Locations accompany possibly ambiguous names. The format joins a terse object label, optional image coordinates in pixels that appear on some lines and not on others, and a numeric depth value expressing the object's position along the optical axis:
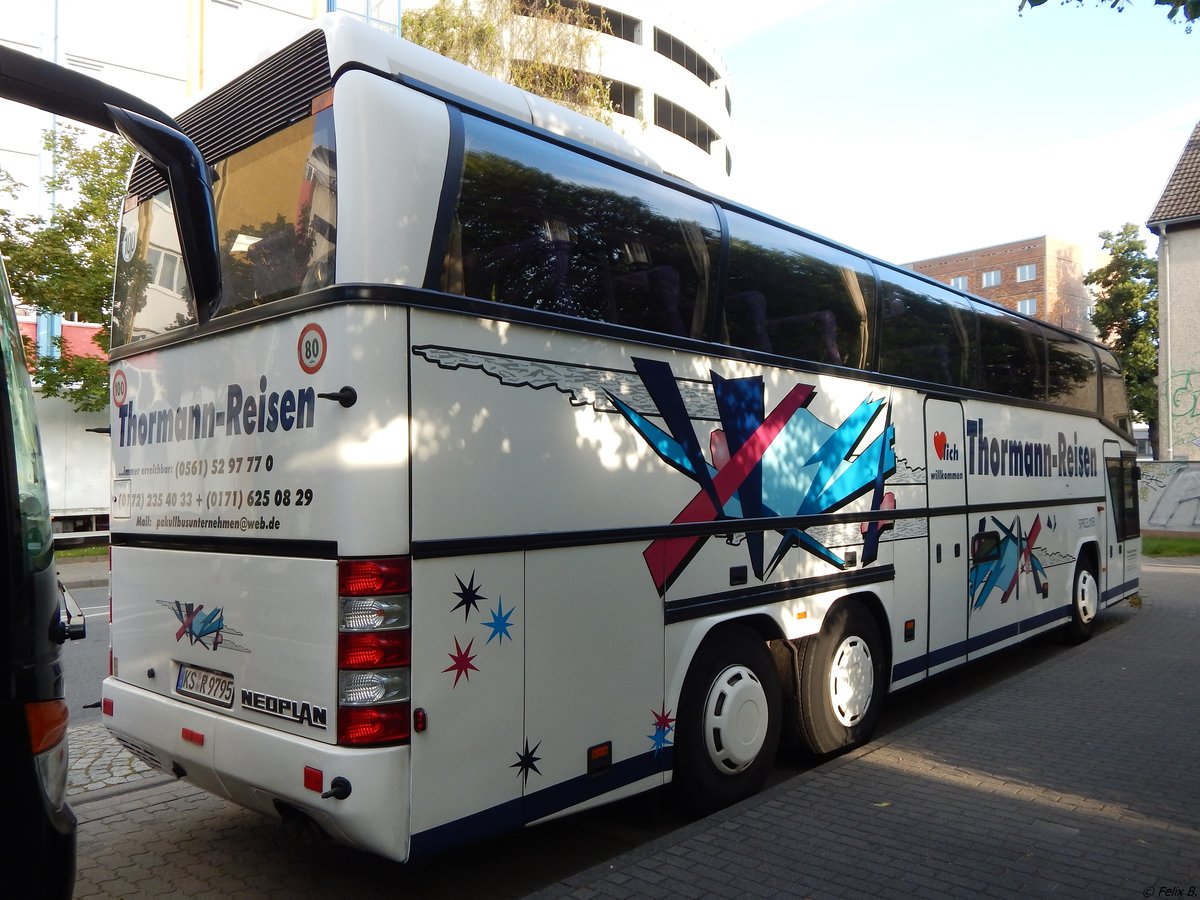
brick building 70.44
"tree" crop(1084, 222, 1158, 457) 43.97
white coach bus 3.72
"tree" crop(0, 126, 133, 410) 19.28
